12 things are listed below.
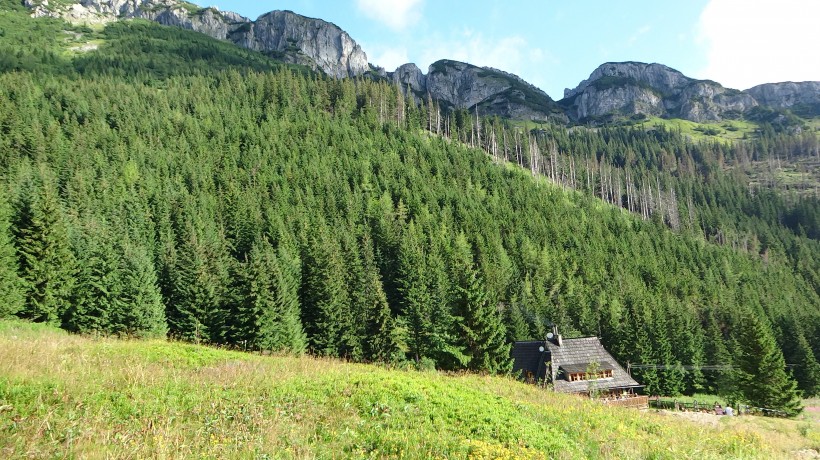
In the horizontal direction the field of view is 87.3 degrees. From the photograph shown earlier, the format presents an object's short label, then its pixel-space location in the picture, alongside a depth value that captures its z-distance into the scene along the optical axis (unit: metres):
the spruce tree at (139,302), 37.53
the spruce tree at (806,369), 65.02
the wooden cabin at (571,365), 43.03
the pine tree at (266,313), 42.28
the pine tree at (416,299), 50.25
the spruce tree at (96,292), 36.38
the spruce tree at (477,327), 39.53
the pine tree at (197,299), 43.56
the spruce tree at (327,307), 48.48
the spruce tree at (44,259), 34.84
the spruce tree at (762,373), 48.25
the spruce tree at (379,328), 48.50
